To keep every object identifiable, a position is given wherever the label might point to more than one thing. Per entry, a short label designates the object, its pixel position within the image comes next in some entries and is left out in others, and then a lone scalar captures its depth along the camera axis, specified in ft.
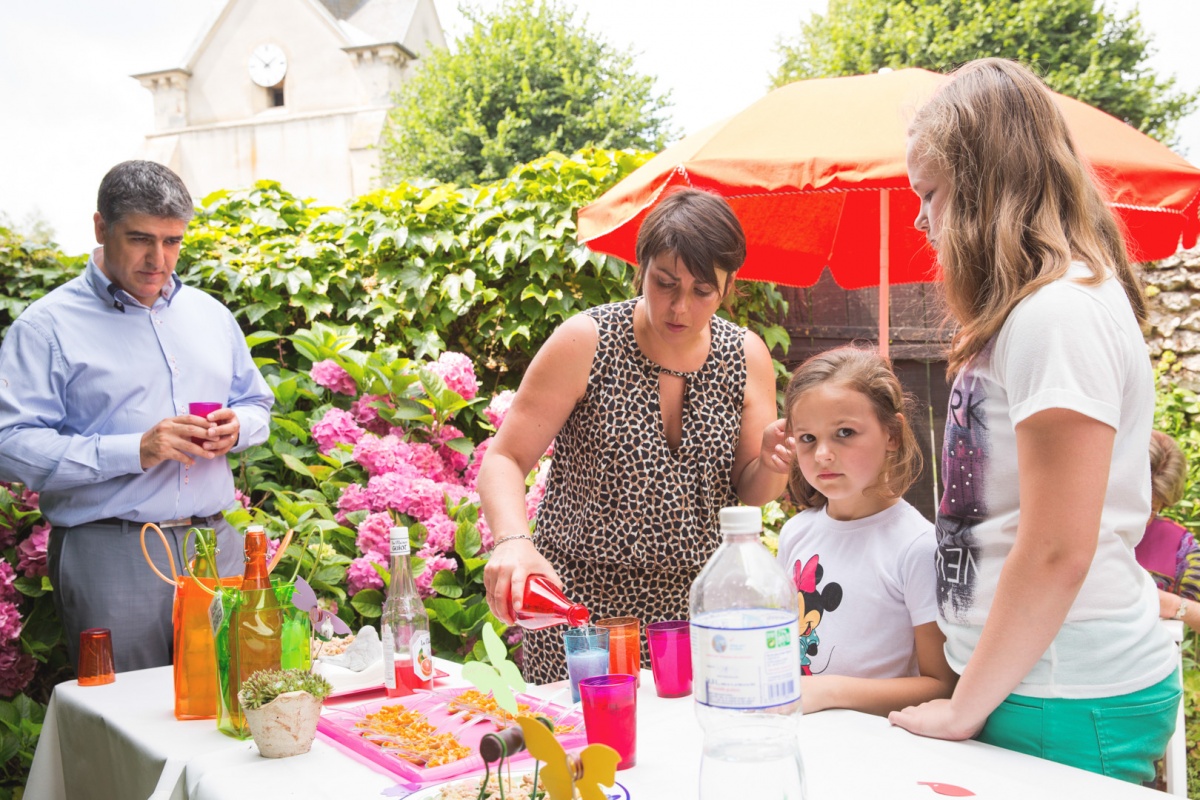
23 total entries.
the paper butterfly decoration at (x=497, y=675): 3.66
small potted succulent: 4.42
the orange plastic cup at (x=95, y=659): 6.29
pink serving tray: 4.15
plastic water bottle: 3.27
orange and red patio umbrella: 8.63
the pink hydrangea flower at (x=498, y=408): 12.66
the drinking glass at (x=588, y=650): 4.60
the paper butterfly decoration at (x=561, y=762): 2.63
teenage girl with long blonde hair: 3.68
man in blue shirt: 7.78
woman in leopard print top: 6.41
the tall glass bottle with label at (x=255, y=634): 4.83
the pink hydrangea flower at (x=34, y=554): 10.25
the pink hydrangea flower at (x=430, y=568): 10.30
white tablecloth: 3.77
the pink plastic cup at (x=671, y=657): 4.98
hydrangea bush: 10.29
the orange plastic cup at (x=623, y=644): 4.78
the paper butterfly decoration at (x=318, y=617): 5.90
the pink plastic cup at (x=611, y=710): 3.91
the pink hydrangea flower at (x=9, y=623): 9.82
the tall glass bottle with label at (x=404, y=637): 5.39
